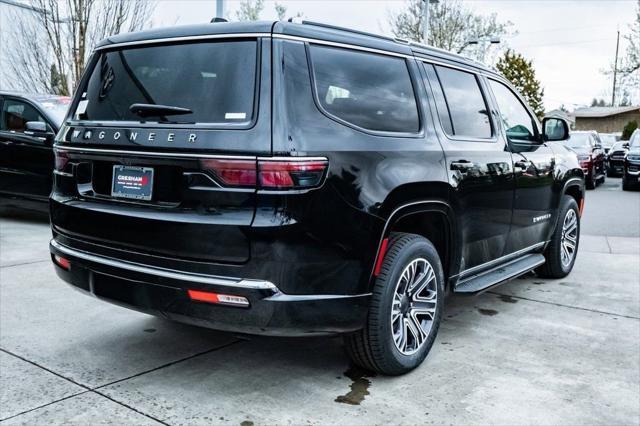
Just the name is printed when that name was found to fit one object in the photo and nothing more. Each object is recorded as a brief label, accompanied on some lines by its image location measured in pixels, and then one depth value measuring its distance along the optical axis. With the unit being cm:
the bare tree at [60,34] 1670
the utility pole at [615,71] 3849
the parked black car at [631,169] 1755
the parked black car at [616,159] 2338
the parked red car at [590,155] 1733
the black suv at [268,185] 298
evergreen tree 4225
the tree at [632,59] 3694
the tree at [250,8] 2931
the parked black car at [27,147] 858
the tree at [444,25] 3431
